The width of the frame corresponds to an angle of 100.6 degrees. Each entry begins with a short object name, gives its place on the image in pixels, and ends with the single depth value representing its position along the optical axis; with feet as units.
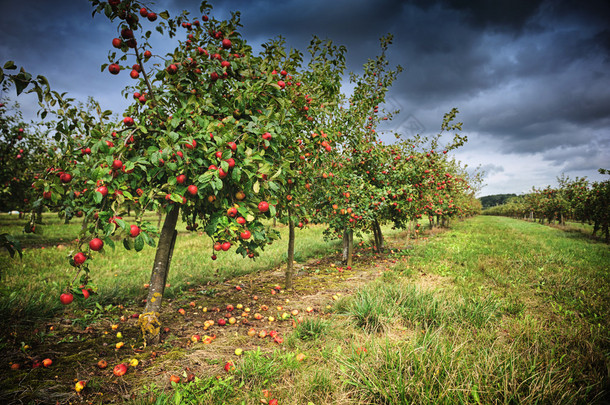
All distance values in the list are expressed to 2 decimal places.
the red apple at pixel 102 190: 6.97
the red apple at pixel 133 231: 6.95
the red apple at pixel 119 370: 8.09
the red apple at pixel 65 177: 7.77
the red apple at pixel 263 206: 9.26
